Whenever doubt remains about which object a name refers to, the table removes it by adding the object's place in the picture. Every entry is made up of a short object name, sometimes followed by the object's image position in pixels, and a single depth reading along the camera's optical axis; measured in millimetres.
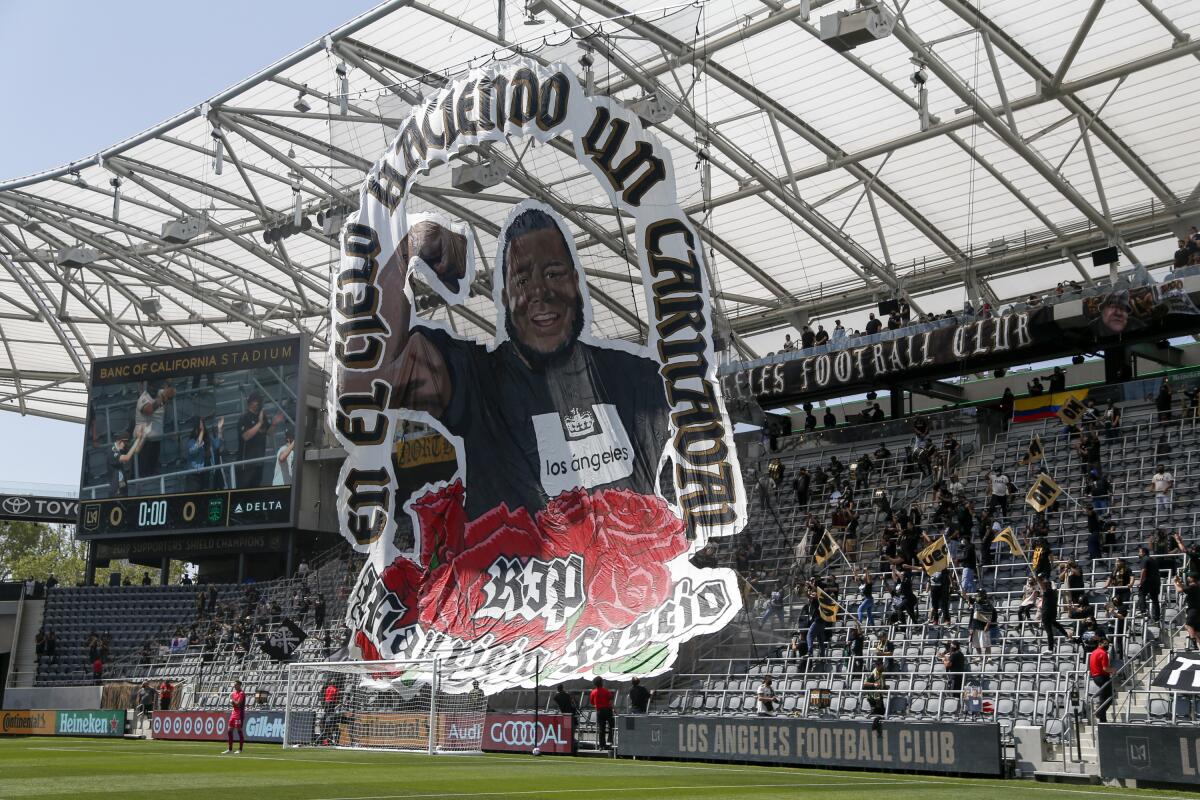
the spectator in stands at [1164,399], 28094
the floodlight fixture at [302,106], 34938
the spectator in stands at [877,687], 19984
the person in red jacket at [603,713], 22141
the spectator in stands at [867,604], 24609
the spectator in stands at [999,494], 26812
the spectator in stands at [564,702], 24203
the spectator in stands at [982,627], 21875
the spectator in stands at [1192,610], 18750
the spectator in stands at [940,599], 23141
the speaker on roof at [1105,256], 33500
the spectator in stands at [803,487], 31578
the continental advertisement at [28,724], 35031
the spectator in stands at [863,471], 31250
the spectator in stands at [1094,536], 23656
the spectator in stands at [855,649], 22797
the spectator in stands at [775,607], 25277
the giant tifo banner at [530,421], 25516
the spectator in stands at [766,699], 22547
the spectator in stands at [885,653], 22344
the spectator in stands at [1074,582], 21777
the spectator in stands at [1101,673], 18203
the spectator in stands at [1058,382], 34219
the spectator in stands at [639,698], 23719
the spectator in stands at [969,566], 24242
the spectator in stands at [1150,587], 20547
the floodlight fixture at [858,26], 24750
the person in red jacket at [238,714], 22656
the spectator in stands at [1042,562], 22562
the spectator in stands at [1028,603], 22109
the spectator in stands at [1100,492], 25844
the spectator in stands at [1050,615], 20688
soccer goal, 23109
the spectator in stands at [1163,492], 24484
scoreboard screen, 44469
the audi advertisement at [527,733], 22141
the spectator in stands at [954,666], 20812
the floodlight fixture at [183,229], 39438
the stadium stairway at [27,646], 44469
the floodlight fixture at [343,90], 32781
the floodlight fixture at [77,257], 42969
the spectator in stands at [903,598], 23688
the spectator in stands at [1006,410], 32125
